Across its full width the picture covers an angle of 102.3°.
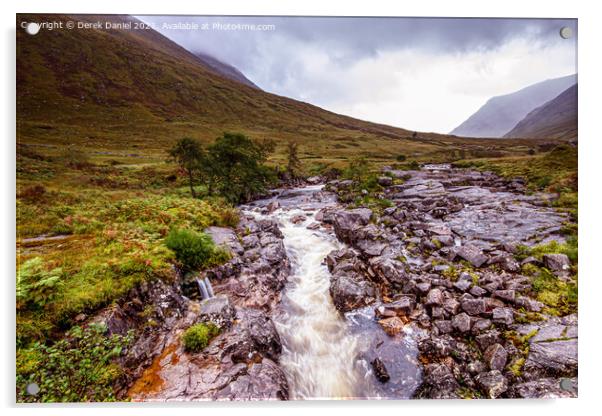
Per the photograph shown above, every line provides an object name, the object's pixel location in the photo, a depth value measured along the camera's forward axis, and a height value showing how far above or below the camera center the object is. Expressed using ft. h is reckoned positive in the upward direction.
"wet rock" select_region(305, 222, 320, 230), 36.14 -3.01
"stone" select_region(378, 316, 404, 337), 17.35 -8.74
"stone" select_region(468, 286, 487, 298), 17.56 -6.28
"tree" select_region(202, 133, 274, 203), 40.92 +7.37
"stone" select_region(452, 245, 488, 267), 21.15 -4.47
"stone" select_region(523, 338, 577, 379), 13.12 -8.61
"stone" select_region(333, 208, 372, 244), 30.61 -2.24
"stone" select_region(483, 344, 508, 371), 13.35 -8.48
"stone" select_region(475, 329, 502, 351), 14.38 -8.00
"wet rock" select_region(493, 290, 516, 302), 16.51 -6.18
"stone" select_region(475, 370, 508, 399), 13.01 -9.64
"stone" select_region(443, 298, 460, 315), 16.91 -7.08
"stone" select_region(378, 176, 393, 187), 42.49 +4.36
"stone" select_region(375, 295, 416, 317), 18.31 -7.82
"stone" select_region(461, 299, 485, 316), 16.33 -6.90
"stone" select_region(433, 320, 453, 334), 16.02 -8.09
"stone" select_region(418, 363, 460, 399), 13.80 -10.26
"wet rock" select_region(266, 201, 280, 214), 44.49 +0.01
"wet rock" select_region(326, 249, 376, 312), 20.18 -6.94
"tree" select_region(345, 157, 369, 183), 46.32 +7.29
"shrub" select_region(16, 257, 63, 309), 13.19 -4.35
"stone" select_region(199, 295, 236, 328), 15.28 -6.84
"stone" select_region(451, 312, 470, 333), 15.55 -7.64
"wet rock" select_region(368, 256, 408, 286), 21.09 -5.82
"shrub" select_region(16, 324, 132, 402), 11.41 -7.71
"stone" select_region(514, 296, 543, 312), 15.64 -6.46
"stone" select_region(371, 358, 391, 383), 14.90 -10.34
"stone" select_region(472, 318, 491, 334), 15.21 -7.61
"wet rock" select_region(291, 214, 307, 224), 38.69 -1.97
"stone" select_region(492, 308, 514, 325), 15.15 -7.03
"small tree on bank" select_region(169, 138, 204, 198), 36.73 +8.04
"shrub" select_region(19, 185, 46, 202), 16.31 +0.97
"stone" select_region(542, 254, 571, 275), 17.41 -4.25
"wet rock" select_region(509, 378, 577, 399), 13.03 -10.09
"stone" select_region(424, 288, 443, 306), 17.80 -6.88
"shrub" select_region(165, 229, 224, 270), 19.07 -3.51
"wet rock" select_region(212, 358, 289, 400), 13.03 -9.83
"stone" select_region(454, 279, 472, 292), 18.39 -6.10
